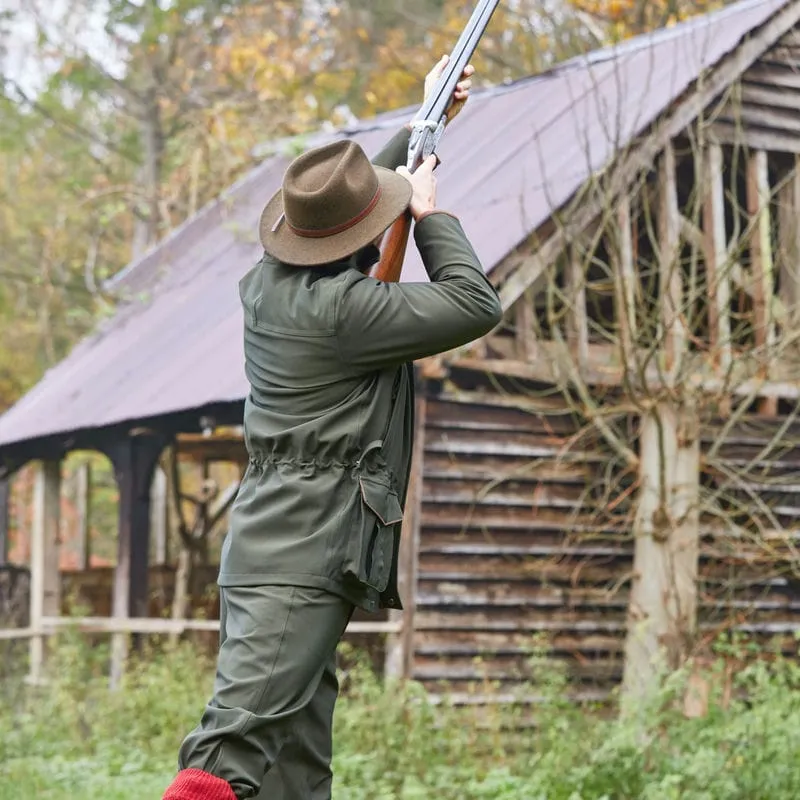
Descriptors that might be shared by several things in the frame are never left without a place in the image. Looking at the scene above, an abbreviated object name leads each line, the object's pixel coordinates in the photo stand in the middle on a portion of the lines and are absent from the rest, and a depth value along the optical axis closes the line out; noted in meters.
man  4.54
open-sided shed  10.21
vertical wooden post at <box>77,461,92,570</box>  18.16
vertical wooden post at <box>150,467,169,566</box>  18.98
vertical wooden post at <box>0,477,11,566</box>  19.92
